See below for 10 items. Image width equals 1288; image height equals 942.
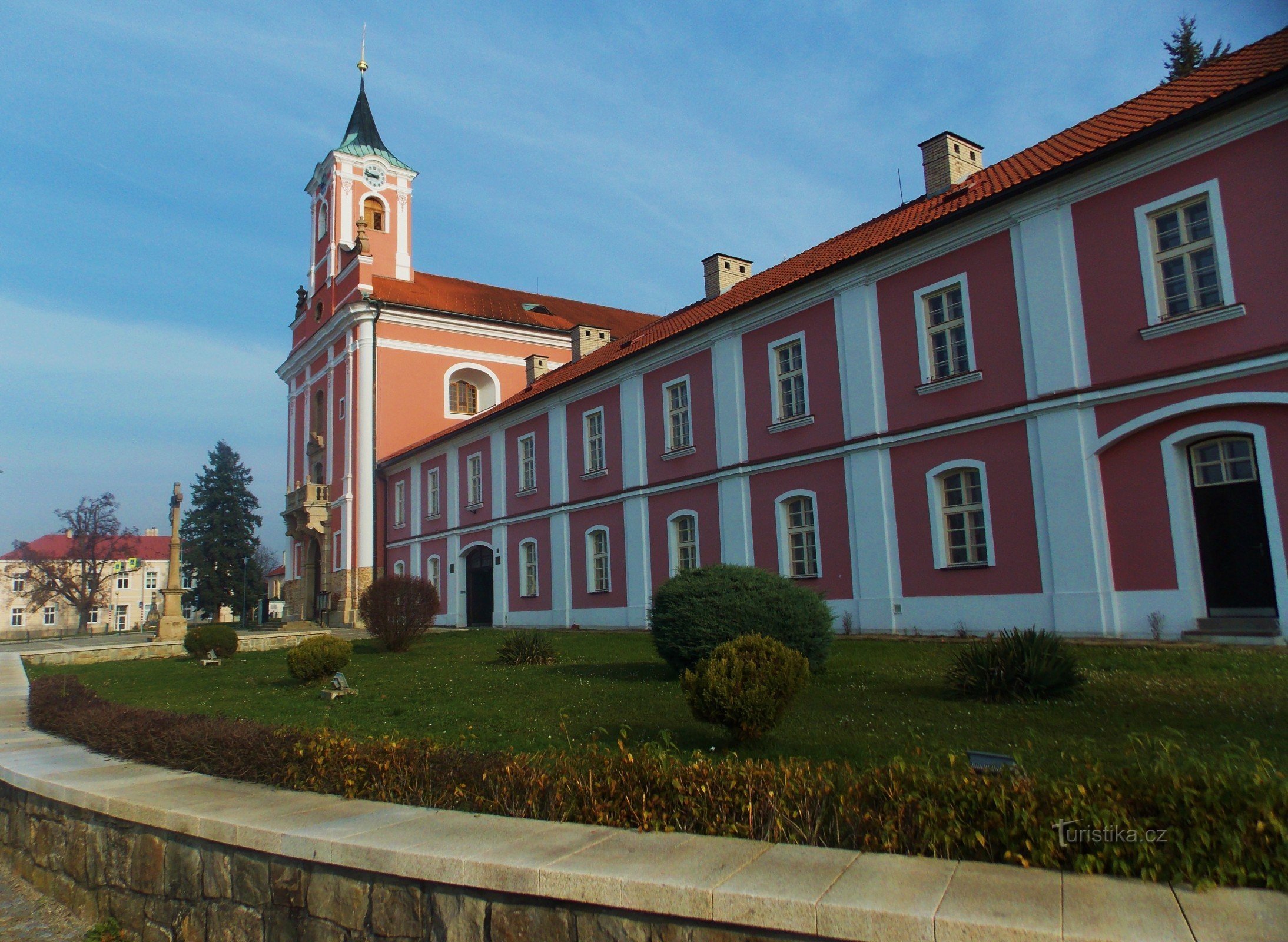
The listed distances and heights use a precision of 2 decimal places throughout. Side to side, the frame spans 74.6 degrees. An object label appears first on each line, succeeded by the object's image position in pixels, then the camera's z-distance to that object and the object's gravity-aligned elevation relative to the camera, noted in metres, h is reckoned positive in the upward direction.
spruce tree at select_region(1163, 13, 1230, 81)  30.64 +18.38
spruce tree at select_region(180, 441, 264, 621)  56.00 +4.53
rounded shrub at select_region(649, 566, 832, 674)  10.56 -0.45
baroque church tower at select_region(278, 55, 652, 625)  38.16 +11.05
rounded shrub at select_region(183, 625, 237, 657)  20.12 -0.92
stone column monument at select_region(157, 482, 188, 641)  28.39 +0.10
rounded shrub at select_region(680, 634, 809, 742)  6.91 -0.89
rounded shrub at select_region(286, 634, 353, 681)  13.34 -0.96
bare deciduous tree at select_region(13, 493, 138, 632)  62.03 +3.57
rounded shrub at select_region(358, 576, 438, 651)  19.33 -0.39
